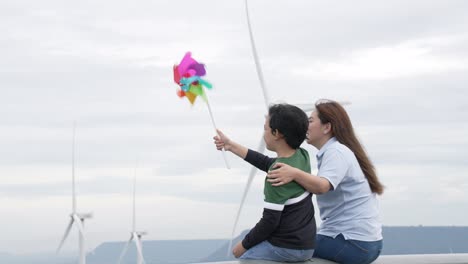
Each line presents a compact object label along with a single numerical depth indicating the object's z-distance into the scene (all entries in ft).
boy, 16.80
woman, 18.30
